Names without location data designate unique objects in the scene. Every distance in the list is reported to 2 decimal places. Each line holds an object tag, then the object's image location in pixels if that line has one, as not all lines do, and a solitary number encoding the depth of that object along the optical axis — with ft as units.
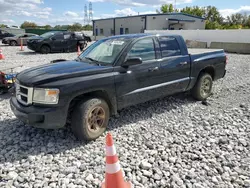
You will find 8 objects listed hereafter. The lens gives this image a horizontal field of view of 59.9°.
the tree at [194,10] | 207.00
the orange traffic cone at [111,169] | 8.01
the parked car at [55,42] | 51.03
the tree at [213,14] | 216.95
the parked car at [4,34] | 91.96
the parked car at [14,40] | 73.00
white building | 111.34
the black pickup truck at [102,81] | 10.75
